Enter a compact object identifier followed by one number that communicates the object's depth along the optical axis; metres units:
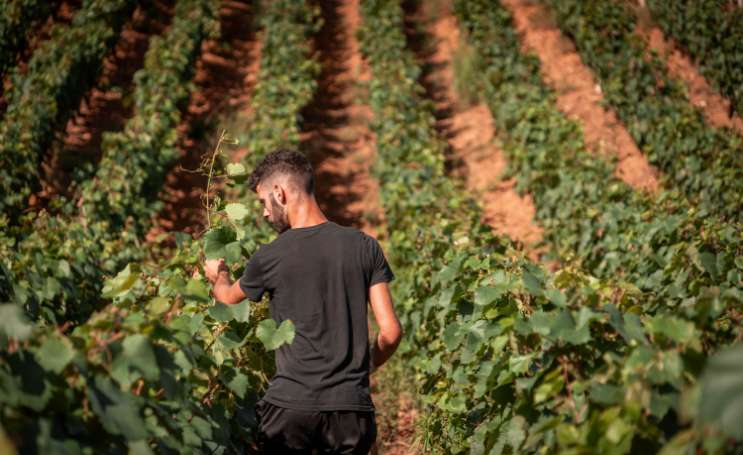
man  8.27
